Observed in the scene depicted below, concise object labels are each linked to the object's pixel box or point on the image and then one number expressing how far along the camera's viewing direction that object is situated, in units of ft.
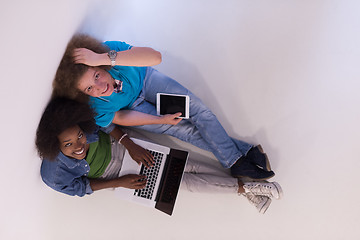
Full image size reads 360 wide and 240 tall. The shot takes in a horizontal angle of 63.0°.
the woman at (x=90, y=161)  4.80
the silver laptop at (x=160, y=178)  6.47
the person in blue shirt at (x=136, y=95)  4.62
